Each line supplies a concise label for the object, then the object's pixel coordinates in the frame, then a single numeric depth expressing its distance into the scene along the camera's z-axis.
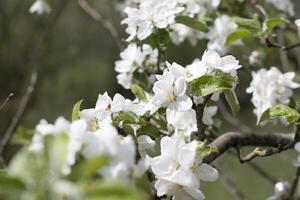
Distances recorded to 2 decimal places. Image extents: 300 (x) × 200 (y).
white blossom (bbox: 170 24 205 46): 1.51
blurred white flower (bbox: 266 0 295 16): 1.72
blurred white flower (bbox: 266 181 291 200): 1.32
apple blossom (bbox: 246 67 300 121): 1.44
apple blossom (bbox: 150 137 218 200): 0.99
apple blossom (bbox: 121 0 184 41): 1.26
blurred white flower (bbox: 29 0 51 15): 1.68
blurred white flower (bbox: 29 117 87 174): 0.87
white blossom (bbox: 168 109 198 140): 1.04
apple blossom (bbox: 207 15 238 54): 1.47
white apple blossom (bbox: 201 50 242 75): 1.07
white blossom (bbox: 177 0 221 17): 1.38
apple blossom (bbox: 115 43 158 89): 1.39
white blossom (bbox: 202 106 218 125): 1.27
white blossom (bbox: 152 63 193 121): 1.06
